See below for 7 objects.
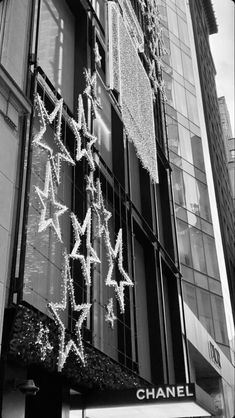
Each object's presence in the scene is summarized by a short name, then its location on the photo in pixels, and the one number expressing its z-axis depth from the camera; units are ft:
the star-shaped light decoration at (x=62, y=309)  33.50
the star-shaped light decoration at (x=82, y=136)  44.75
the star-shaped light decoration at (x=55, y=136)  37.91
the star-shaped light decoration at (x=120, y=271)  46.79
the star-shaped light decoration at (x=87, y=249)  40.14
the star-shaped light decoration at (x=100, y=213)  46.74
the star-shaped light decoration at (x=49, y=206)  35.04
